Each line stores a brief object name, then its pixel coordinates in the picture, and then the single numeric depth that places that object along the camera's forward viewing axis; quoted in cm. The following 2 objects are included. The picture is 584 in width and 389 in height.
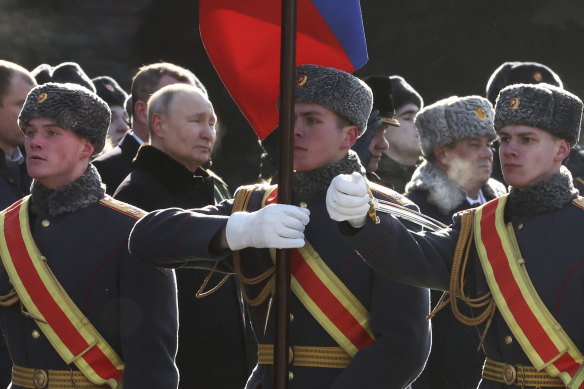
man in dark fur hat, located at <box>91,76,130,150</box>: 1844
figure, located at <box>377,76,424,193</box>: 1736
